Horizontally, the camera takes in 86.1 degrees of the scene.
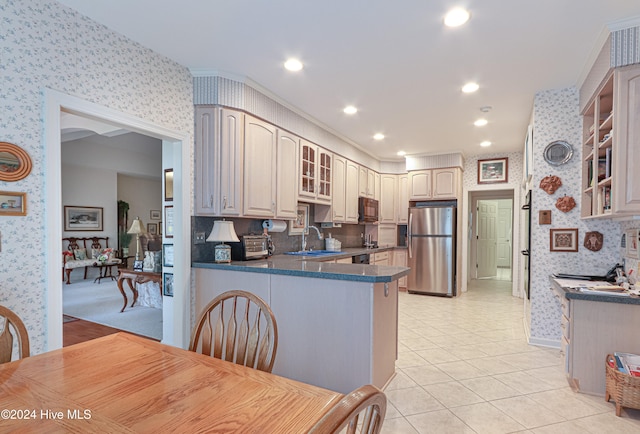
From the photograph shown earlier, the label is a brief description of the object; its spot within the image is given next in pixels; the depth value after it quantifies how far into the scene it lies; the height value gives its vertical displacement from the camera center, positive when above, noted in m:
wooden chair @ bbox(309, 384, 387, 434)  0.56 -0.34
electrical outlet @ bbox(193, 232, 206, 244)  3.01 -0.20
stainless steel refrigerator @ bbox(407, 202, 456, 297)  5.73 -0.55
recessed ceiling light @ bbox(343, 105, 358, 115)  3.77 +1.20
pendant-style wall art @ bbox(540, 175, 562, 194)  3.25 +0.33
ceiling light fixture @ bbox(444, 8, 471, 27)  2.08 +1.25
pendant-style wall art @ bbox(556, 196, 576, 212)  3.20 +0.14
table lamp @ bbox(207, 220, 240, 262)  2.96 -0.18
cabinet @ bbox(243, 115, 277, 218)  3.17 +0.46
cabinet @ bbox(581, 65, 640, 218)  2.15 +0.48
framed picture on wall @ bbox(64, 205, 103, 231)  7.39 -0.07
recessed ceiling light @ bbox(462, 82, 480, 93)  3.12 +1.21
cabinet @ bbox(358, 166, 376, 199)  5.63 +0.59
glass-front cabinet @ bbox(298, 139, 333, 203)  4.04 +0.54
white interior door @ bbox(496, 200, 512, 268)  8.62 -0.44
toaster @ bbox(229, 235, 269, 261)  3.30 -0.32
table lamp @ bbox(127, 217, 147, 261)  5.95 -0.22
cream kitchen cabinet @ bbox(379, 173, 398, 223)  6.42 +0.35
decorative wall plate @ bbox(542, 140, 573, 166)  3.22 +0.62
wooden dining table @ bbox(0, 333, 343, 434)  0.85 -0.52
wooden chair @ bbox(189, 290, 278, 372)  1.31 -0.51
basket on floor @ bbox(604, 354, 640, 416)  2.05 -1.05
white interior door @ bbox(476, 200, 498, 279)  7.80 -0.57
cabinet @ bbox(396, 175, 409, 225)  6.52 +0.32
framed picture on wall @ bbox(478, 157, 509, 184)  5.91 +0.82
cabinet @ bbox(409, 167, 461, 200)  5.85 +0.58
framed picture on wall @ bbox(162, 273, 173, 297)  2.96 -0.60
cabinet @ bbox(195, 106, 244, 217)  2.96 +0.47
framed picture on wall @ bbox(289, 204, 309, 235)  4.41 -0.08
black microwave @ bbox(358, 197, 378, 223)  5.57 +0.11
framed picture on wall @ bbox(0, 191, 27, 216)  1.81 +0.06
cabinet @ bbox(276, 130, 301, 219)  3.58 +0.45
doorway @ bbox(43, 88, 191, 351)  2.00 +0.07
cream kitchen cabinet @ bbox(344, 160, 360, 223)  5.18 +0.38
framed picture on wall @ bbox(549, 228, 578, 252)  3.17 -0.21
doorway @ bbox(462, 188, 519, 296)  6.25 -0.44
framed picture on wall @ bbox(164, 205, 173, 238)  3.05 -0.05
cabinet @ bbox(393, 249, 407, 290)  6.31 -0.74
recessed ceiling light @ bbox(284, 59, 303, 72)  2.74 +1.24
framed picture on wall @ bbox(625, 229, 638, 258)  2.61 -0.20
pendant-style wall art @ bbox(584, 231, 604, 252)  3.04 -0.21
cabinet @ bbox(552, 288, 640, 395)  2.28 -0.82
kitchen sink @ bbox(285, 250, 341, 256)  4.27 -0.47
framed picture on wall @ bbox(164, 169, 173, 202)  3.12 +0.30
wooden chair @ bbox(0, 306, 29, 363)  1.30 -0.47
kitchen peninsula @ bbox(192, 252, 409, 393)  2.27 -0.72
